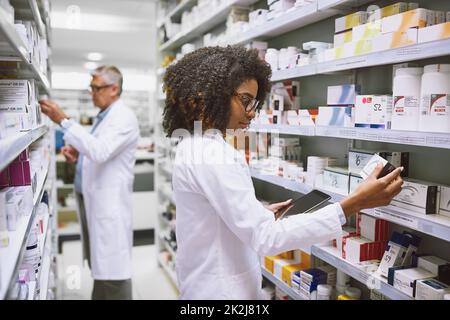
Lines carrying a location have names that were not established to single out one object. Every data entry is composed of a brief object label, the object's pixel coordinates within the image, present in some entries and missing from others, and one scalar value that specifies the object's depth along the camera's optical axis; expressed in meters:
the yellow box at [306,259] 2.18
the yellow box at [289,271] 2.14
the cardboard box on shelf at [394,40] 1.36
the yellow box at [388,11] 1.51
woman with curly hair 1.27
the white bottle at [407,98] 1.39
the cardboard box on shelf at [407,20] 1.36
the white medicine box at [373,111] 1.50
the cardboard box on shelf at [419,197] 1.39
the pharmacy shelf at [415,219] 1.27
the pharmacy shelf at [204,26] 2.73
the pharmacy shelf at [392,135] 1.22
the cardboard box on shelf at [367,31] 1.51
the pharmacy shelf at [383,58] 1.22
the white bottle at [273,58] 2.24
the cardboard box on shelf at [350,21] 1.67
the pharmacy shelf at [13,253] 0.88
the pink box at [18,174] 1.49
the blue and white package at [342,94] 1.75
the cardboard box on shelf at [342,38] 1.70
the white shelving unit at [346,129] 1.27
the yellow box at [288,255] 2.34
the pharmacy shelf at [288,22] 1.89
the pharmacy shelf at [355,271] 1.45
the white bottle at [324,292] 1.90
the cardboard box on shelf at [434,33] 1.23
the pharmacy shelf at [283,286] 2.07
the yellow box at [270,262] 2.33
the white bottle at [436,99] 1.27
